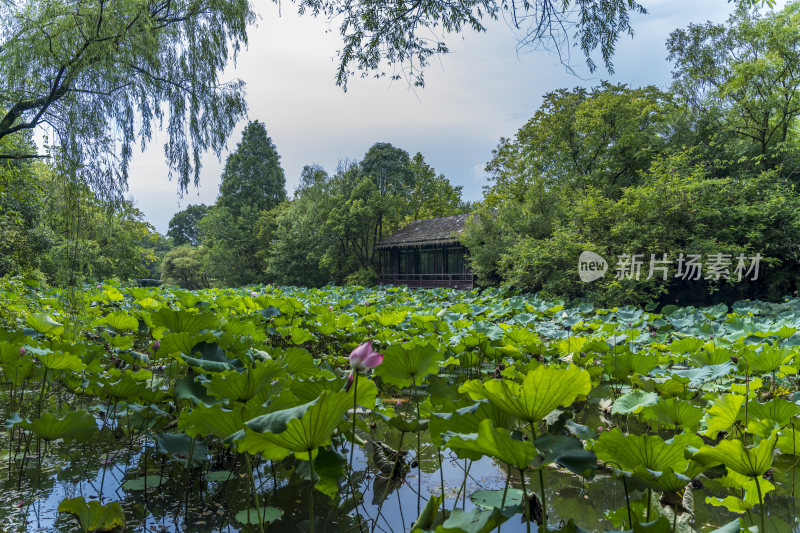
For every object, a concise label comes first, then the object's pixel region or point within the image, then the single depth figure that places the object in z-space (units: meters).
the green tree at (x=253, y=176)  27.86
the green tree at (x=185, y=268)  28.19
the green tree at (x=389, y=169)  26.17
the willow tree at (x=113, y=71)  3.35
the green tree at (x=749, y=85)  11.95
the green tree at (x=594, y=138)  13.75
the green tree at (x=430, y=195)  28.23
